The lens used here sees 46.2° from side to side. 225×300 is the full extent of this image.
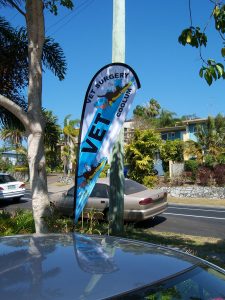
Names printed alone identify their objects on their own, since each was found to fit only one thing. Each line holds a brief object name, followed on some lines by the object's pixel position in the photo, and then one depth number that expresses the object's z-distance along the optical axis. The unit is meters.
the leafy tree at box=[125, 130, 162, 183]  18.36
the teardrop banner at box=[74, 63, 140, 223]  3.91
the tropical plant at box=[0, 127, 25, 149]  30.59
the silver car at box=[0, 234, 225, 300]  1.05
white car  13.10
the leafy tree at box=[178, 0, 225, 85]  3.04
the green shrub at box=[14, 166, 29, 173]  28.49
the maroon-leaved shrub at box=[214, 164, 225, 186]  17.79
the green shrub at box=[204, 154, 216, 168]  19.05
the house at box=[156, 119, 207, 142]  27.92
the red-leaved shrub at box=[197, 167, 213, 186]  18.03
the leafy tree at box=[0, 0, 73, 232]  4.18
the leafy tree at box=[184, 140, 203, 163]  20.26
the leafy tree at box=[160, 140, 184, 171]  22.91
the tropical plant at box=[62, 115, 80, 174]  26.62
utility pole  5.40
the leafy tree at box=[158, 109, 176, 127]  38.07
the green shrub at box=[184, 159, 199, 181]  19.24
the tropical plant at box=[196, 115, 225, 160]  19.91
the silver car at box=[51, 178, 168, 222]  7.81
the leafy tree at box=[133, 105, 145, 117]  43.02
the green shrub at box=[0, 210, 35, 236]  4.99
